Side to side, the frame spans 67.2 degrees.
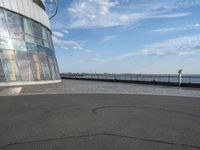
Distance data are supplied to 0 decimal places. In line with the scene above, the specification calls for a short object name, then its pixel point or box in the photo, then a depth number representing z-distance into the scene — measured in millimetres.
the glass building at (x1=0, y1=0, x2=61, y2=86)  14768
